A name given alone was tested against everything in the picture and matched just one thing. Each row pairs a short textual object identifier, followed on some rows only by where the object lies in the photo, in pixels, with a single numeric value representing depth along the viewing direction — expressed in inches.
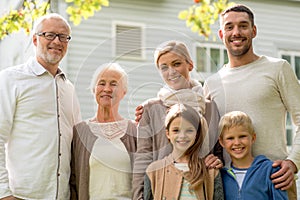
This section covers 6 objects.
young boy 136.7
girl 135.9
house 388.2
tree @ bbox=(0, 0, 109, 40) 272.4
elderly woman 144.2
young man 142.9
